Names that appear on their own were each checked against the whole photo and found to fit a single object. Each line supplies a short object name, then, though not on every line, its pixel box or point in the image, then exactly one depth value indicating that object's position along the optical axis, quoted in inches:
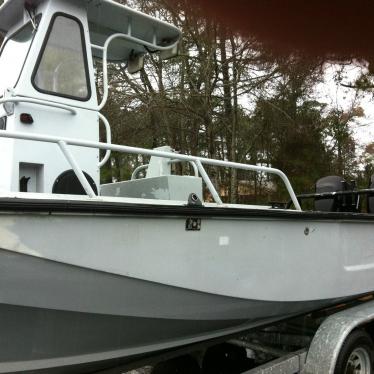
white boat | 80.6
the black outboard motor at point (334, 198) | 171.0
